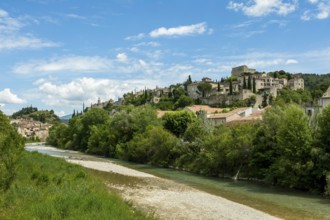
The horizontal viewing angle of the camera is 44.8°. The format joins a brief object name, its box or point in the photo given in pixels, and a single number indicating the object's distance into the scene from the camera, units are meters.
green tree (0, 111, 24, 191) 19.29
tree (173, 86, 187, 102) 156.62
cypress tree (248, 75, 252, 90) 146.34
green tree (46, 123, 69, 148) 121.72
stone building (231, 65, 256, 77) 186.82
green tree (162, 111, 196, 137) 70.54
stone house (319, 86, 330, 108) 68.15
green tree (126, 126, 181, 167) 57.62
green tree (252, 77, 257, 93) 144.75
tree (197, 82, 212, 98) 156.62
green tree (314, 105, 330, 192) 32.12
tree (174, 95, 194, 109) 140.38
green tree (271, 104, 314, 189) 33.59
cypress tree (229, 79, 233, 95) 142.99
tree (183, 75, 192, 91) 176.77
